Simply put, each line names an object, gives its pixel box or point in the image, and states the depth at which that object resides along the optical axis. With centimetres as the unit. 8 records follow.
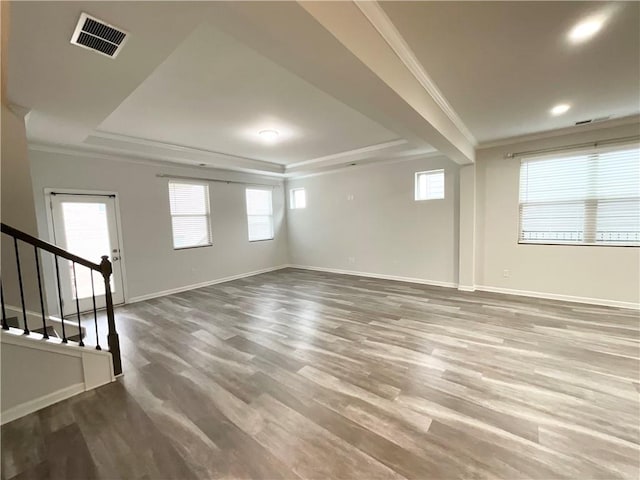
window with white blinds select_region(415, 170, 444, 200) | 550
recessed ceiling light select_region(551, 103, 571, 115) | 320
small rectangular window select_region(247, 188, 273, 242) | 723
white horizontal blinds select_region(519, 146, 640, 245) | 387
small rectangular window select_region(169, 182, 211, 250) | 564
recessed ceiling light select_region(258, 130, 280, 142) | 414
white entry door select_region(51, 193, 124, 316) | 423
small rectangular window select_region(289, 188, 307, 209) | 782
